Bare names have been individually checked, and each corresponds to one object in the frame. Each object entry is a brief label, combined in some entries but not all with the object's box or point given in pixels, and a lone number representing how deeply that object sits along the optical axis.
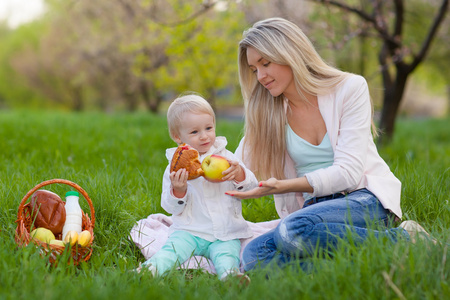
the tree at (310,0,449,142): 5.89
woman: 2.49
